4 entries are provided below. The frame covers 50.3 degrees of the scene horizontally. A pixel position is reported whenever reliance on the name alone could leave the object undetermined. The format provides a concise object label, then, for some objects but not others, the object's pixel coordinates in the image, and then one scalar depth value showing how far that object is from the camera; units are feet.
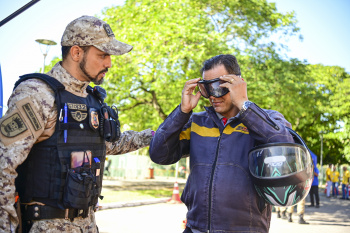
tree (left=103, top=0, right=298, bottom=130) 50.65
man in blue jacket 7.97
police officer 7.86
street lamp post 44.85
